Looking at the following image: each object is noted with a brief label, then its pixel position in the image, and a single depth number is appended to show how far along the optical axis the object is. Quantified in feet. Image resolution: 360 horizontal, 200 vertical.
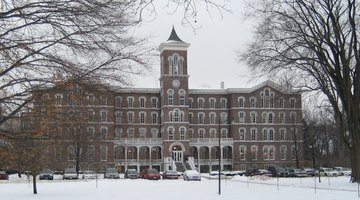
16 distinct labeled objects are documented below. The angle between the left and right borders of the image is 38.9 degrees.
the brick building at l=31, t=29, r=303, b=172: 273.75
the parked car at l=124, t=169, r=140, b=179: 192.75
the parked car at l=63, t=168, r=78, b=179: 188.93
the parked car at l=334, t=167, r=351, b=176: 205.47
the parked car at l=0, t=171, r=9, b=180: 193.06
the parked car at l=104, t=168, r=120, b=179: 192.44
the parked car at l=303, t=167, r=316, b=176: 205.07
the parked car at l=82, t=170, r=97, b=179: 194.25
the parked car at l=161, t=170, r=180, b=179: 188.95
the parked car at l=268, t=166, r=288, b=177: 199.01
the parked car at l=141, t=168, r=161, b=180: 181.20
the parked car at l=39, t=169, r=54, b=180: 184.34
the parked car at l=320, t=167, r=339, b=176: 206.27
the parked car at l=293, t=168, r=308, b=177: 195.68
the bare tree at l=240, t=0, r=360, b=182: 112.98
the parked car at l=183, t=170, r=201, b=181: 168.77
